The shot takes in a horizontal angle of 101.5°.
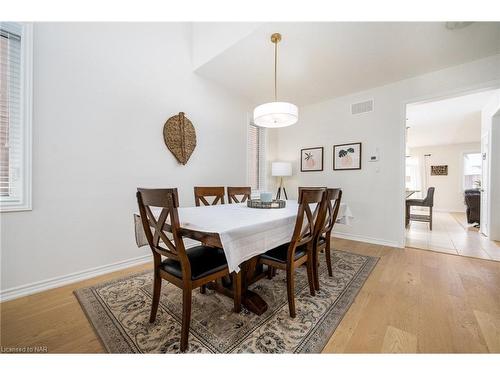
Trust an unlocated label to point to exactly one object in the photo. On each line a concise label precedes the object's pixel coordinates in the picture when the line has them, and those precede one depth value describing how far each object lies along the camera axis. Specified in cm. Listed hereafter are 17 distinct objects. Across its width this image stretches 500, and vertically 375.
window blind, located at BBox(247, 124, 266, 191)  418
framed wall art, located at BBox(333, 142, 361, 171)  344
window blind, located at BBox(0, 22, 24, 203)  167
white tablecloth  111
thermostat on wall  325
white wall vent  333
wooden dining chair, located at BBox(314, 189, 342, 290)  179
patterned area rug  118
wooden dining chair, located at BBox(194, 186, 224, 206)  236
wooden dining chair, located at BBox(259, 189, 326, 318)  142
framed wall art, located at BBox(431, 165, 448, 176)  713
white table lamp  409
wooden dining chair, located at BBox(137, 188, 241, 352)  113
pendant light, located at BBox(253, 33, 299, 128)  205
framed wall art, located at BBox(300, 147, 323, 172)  392
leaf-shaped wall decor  265
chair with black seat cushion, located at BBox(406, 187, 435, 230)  428
